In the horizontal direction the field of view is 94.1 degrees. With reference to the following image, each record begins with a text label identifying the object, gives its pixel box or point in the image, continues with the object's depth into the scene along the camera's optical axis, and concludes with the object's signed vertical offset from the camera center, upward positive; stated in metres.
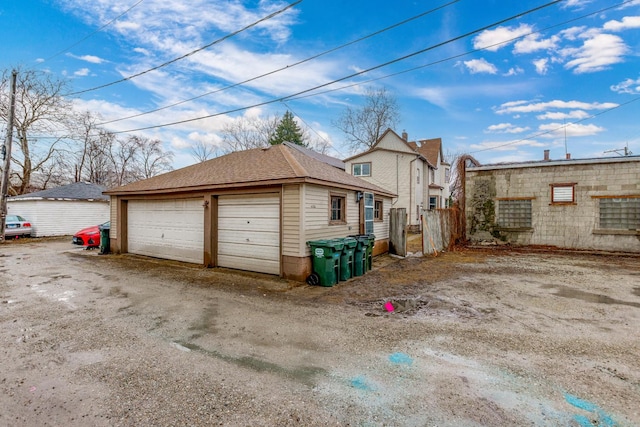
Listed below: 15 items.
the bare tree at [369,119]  31.11 +9.79
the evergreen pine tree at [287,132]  36.09 +9.67
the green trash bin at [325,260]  7.10 -1.19
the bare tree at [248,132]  35.41 +9.62
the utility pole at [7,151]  15.17 +3.19
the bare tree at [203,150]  35.85 +7.46
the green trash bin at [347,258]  7.64 -1.23
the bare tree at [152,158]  36.66 +6.83
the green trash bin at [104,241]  12.37 -1.20
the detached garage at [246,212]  7.59 +0.00
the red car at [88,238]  14.07 -1.26
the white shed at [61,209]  18.34 +0.22
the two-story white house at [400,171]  20.89 +2.91
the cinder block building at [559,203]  11.71 +0.30
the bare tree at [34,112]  21.61 +7.78
